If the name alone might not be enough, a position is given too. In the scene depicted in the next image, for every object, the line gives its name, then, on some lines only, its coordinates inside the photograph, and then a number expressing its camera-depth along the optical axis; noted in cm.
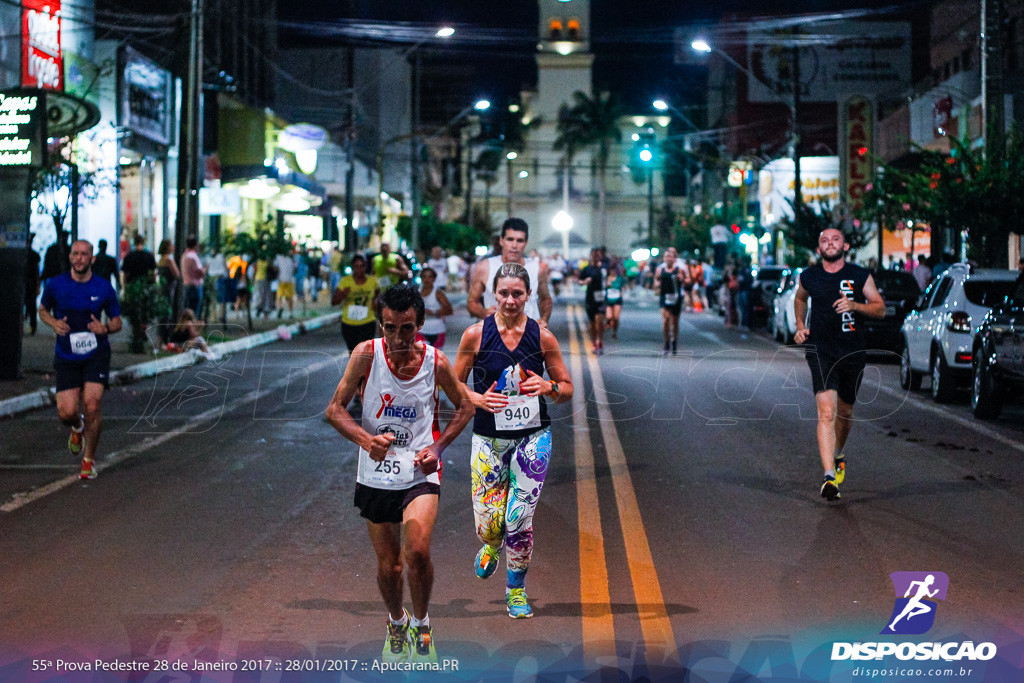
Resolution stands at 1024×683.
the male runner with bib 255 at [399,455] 556
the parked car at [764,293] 3328
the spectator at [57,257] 2316
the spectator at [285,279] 3462
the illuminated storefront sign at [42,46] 2803
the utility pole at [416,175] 5650
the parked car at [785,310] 2719
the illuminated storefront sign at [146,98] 3428
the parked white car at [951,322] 1603
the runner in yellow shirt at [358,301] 1521
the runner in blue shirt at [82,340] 1076
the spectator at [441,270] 3351
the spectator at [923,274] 2911
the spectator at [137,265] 2422
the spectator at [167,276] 2308
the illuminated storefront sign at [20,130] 1789
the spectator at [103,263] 2377
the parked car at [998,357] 1374
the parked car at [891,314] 2331
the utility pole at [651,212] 9519
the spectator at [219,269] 2981
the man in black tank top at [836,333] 973
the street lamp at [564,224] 11612
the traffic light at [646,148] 4572
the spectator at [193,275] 2544
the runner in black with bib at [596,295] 2377
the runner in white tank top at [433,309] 1422
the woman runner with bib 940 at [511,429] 649
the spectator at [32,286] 2493
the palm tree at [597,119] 10650
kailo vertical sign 4766
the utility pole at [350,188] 4581
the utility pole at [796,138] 3922
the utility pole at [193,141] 2431
